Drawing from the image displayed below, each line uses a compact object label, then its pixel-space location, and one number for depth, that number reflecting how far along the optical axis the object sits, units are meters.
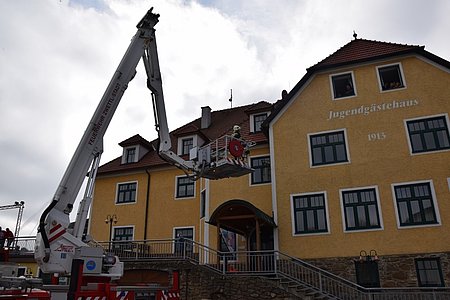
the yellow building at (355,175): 16.22
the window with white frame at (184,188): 24.39
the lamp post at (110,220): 25.58
